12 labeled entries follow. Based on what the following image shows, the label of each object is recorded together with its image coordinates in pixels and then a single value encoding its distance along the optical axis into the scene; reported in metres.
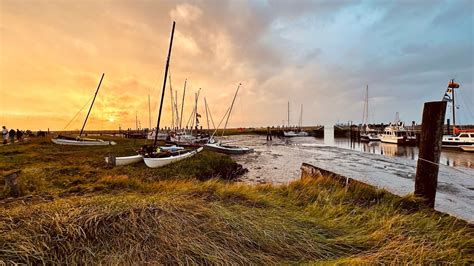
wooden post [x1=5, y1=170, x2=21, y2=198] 6.43
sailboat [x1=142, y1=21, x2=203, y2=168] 14.72
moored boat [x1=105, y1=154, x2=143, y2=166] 14.84
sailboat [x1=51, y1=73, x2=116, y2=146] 26.61
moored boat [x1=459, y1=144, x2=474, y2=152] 31.16
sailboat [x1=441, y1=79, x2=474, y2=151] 31.92
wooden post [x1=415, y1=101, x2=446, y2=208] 4.88
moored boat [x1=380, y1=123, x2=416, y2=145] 44.97
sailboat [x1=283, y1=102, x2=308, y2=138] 85.75
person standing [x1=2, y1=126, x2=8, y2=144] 25.19
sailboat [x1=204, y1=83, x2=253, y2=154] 28.95
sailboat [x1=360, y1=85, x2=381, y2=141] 58.08
